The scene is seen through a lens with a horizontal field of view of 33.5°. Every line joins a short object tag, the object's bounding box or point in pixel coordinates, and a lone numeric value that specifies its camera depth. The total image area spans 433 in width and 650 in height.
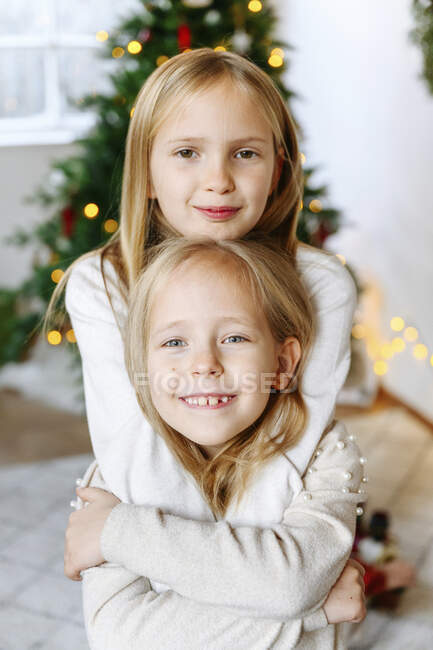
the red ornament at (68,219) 2.29
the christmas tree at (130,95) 2.12
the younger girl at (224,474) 0.93
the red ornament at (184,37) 2.10
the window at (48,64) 4.09
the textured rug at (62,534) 1.83
